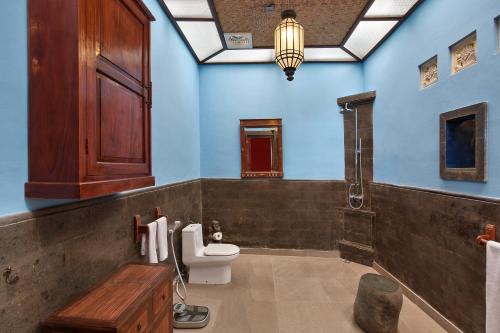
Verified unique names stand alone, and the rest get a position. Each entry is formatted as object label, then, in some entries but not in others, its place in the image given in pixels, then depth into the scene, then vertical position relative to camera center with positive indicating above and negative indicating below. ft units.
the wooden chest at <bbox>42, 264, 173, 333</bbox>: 3.22 -2.16
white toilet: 8.43 -3.36
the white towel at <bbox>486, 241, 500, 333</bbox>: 4.37 -2.41
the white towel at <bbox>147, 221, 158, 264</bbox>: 5.66 -1.94
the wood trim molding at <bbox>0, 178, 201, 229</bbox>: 2.96 -0.67
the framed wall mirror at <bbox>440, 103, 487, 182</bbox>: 5.32 +0.52
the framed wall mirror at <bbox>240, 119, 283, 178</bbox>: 11.25 +0.83
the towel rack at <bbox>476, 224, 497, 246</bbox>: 4.94 -1.56
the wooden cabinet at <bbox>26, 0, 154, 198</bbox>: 3.06 +0.95
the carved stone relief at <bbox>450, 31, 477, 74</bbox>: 5.61 +2.81
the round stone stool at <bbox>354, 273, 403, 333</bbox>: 5.84 -3.64
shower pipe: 10.60 -0.53
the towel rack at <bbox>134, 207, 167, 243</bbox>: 5.75 -1.56
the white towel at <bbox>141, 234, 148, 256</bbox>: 5.83 -1.94
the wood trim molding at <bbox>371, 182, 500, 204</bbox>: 5.13 -0.80
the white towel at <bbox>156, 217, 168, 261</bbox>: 6.09 -1.99
